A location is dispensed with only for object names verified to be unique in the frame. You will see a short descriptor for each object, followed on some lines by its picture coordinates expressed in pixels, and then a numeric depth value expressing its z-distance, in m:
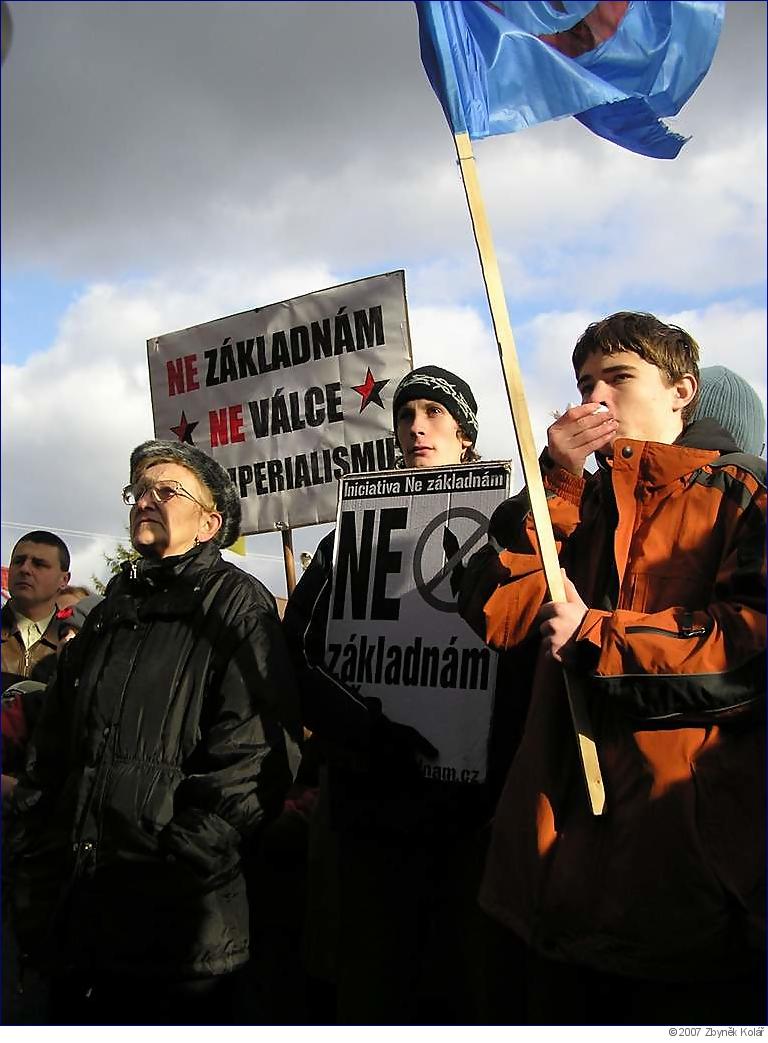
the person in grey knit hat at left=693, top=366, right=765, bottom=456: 3.26
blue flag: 2.78
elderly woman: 3.00
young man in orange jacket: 2.12
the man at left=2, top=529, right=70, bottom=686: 5.38
